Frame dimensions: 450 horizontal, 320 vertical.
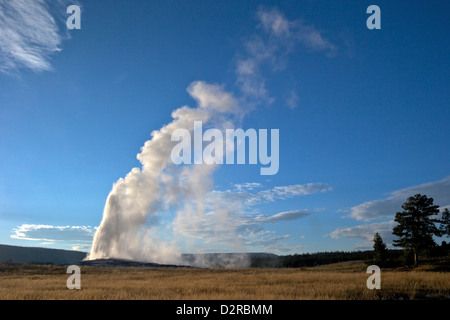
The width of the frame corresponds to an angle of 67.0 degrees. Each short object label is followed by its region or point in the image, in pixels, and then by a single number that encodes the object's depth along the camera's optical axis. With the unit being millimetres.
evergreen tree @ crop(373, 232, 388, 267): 60312
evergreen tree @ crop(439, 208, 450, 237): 75925
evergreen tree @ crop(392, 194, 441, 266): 55219
